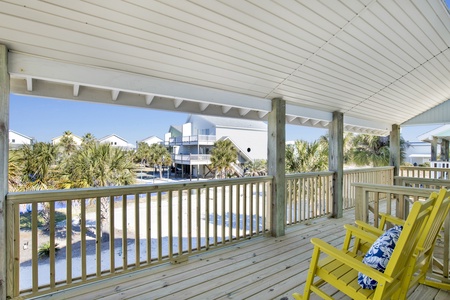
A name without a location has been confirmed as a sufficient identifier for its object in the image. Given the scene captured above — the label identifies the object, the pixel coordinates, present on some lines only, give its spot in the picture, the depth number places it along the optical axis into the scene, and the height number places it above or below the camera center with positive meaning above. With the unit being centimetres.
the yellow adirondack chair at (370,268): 128 -69
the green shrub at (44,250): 788 -325
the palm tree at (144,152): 2138 -18
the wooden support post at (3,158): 177 -5
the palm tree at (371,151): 1069 -11
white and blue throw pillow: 142 -63
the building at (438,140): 730 +30
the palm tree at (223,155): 1476 -34
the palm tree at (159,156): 2102 -53
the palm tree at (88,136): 1615 +99
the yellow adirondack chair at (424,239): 155 -67
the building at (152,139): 2582 +121
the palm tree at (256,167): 1602 -119
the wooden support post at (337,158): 448 -17
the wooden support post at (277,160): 347 -16
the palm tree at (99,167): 902 -66
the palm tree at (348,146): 1235 +15
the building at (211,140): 1523 +66
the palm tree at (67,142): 1246 +53
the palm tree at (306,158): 863 -32
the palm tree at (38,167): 863 -61
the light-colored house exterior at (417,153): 1338 -25
